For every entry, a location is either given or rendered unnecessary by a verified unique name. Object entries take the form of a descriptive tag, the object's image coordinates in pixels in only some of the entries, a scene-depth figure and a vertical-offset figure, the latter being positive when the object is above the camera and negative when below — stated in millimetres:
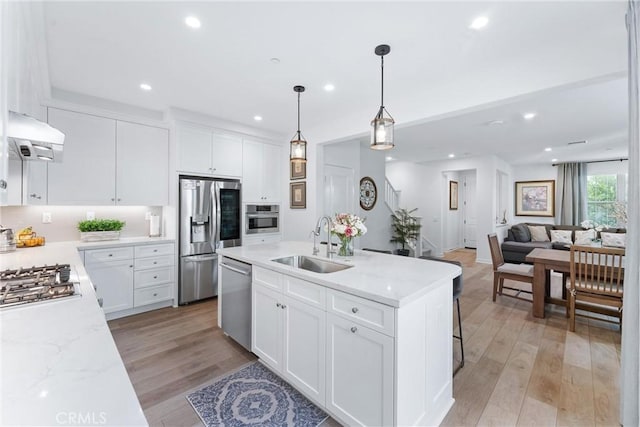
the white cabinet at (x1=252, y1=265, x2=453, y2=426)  1435 -837
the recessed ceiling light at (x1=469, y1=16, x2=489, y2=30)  1927 +1344
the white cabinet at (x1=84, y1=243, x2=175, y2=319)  3190 -814
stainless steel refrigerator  3768 -304
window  6746 +464
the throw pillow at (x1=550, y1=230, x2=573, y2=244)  6480 -540
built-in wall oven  4477 -141
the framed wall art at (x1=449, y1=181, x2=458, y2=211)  8164 +508
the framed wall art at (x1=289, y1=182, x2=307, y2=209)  4500 +266
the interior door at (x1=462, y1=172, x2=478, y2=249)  8508 +104
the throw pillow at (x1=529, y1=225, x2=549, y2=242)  6863 -516
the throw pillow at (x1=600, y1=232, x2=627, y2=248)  5341 -498
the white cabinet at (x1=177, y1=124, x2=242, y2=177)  3793 +847
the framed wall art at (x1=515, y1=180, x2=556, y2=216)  7604 +431
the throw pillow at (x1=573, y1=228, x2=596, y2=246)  5747 -502
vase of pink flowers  2367 -155
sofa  6289 -687
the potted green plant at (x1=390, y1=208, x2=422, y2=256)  6039 -401
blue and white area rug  1795 -1344
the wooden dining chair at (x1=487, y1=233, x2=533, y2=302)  3754 -798
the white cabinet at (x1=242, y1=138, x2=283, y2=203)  4469 +641
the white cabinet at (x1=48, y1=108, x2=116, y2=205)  3070 +535
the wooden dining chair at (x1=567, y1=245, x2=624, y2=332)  2850 -714
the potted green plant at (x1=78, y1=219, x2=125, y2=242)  3348 -250
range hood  1376 +383
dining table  3336 -687
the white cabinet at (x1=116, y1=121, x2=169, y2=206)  3482 +580
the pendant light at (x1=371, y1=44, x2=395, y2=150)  2197 +643
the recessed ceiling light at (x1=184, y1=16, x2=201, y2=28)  1942 +1336
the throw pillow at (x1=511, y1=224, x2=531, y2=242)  6801 -517
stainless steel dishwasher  2476 -851
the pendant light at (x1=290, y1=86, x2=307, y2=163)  2760 +591
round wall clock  5461 +362
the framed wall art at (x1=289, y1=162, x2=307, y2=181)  4491 +644
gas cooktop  1295 -412
